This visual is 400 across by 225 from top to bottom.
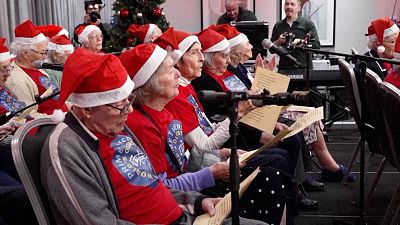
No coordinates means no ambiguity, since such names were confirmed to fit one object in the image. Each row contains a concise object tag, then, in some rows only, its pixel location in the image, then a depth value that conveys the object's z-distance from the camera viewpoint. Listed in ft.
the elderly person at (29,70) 11.88
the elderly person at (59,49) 14.21
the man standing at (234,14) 23.52
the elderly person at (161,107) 7.70
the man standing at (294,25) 22.58
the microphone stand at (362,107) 10.19
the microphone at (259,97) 5.99
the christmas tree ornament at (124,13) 22.84
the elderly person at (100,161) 5.42
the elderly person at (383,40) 15.89
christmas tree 22.90
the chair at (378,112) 9.79
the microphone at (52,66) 8.86
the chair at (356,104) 11.33
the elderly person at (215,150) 9.00
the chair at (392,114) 8.89
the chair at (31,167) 5.46
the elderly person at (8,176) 7.54
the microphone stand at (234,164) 6.12
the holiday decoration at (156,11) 23.02
